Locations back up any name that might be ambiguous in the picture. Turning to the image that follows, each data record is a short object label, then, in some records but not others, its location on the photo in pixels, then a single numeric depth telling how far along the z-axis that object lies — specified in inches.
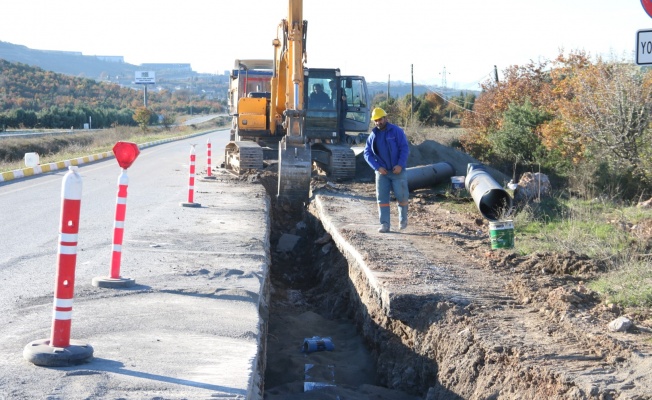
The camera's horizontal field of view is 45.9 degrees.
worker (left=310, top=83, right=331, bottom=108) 821.2
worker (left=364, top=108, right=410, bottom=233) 455.8
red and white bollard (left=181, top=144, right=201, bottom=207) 581.0
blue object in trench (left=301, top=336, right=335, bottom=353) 315.6
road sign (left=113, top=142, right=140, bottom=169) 295.7
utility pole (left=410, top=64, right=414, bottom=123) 2068.7
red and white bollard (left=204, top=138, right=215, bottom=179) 806.2
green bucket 398.6
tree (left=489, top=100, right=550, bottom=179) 738.8
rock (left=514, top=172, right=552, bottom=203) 562.3
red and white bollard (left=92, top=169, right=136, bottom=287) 303.9
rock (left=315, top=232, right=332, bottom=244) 504.4
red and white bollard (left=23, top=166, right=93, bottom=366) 202.1
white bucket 793.6
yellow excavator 660.1
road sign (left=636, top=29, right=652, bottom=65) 247.1
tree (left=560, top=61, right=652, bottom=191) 553.9
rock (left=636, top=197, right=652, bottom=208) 501.4
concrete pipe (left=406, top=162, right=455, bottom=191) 694.5
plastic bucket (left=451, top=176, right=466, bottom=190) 644.1
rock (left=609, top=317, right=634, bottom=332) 243.1
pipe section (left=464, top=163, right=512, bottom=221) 518.6
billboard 4507.1
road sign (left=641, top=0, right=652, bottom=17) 245.0
